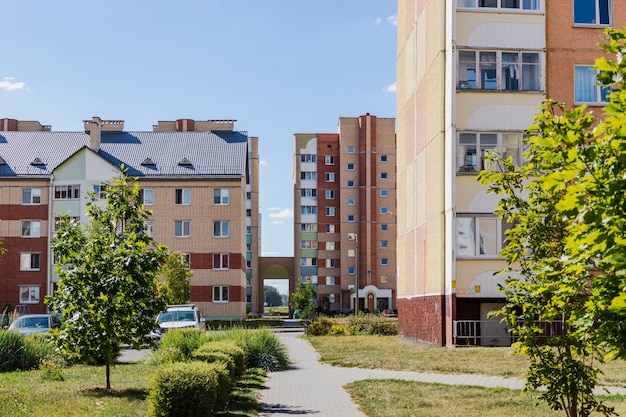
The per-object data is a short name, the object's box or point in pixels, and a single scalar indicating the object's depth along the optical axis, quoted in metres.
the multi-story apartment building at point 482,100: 28.31
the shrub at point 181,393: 10.78
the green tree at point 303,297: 85.94
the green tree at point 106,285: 14.41
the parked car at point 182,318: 31.86
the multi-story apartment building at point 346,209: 99.31
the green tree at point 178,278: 54.22
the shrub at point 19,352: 20.34
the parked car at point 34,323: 31.89
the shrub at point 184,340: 18.97
